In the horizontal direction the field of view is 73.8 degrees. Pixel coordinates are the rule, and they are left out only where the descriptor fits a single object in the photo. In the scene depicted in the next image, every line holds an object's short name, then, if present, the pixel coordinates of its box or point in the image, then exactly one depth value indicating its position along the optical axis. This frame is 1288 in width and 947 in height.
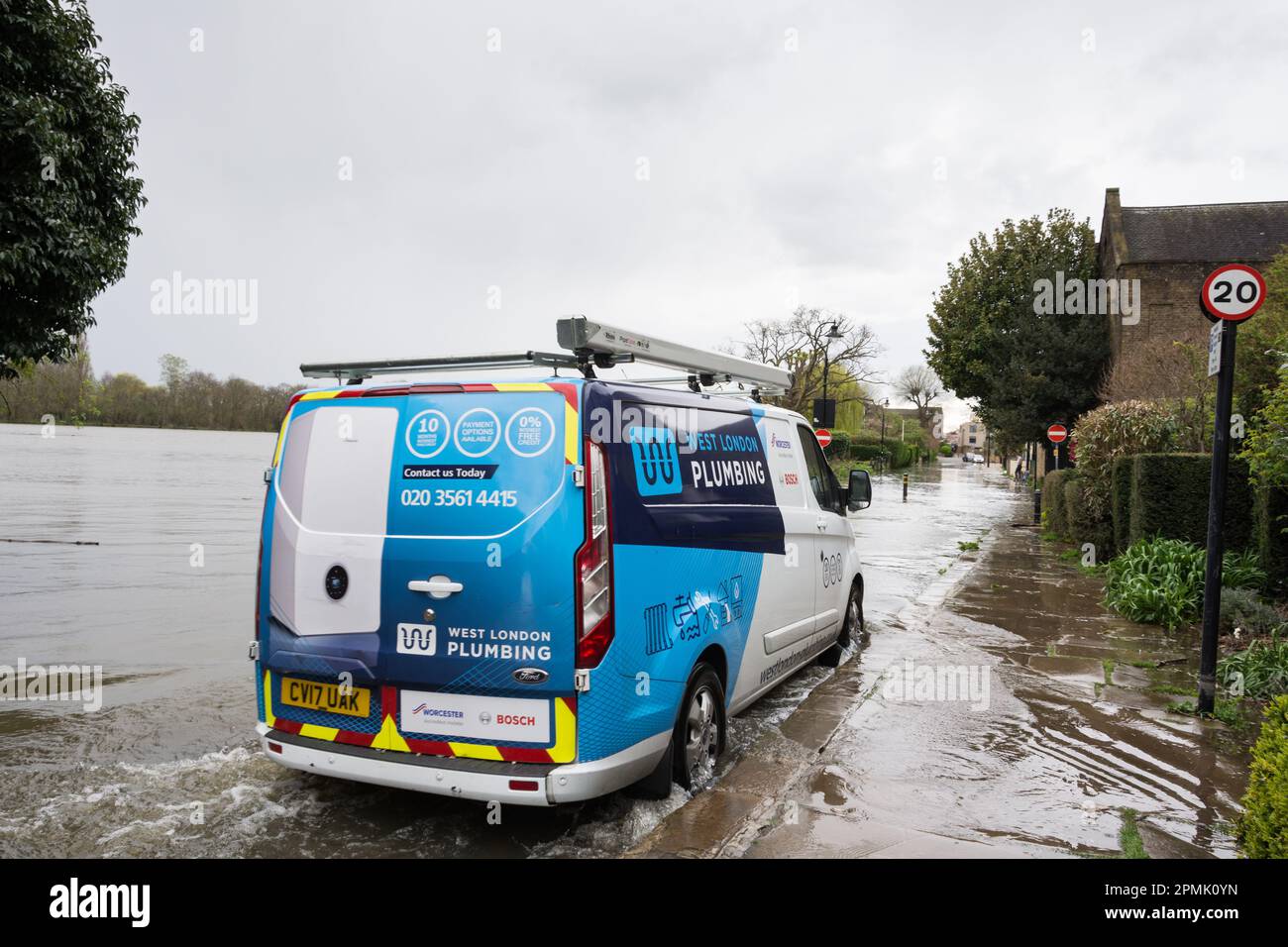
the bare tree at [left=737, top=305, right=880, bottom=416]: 56.22
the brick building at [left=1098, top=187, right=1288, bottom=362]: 29.88
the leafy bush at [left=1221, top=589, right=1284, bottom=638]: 7.42
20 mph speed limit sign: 5.32
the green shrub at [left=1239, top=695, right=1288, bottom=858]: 3.06
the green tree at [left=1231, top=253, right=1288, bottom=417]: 10.61
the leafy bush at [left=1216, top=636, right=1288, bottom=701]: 6.02
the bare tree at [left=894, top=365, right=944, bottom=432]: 107.44
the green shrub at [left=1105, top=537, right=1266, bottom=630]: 8.73
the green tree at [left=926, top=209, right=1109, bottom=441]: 29.42
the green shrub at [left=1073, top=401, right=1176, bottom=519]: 13.76
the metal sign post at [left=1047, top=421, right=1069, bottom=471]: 22.66
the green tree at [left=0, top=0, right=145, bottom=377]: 7.82
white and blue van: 3.54
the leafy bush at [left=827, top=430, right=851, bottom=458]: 55.44
